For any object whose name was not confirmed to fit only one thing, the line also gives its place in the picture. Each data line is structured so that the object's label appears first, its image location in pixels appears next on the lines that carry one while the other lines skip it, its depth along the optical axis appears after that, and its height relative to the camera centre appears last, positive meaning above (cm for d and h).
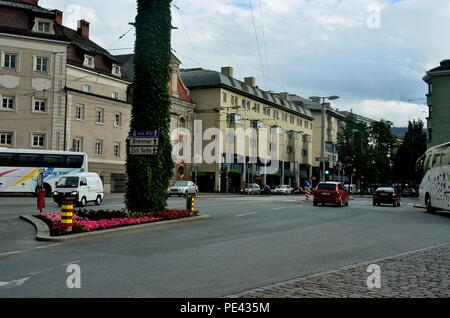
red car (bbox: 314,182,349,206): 3428 -64
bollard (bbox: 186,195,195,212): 2209 -87
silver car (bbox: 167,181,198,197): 5006 -65
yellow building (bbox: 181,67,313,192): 7075 +741
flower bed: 1477 -129
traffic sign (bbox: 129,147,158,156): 1941 +111
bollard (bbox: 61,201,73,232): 1467 -101
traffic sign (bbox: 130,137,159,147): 1942 +145
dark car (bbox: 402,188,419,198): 8231 -116
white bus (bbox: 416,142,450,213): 2605 +37
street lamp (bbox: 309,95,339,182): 4694 +493
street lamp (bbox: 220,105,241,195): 6676 +235
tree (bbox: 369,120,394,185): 9575 +880
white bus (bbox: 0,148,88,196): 3853 +89
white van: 2964 -56
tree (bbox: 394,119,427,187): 8688 +611
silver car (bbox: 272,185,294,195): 7288 -94
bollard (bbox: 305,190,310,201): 4509 -106
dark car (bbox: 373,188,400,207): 3925 -83
